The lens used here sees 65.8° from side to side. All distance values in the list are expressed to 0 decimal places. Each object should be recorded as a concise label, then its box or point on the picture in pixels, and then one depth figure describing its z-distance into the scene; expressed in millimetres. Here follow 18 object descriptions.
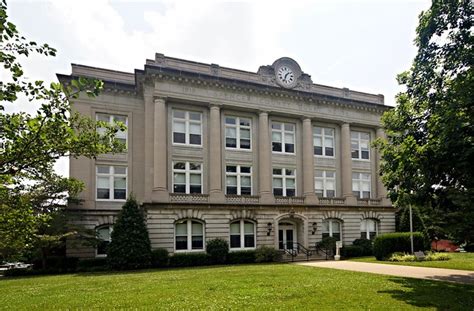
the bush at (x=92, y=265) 22891
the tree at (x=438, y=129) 10922
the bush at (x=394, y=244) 24938
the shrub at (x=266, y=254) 26047
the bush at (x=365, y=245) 29958
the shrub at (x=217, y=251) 25438
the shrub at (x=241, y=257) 25875
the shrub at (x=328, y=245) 29328
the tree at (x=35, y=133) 4871
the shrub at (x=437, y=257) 23141
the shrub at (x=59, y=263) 23742
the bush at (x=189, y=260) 24266
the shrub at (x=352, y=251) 28738
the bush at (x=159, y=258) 23719
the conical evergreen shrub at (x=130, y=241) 22297
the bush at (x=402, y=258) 22919
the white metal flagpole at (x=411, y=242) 24634
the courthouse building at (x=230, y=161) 26922
